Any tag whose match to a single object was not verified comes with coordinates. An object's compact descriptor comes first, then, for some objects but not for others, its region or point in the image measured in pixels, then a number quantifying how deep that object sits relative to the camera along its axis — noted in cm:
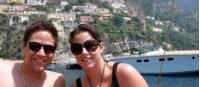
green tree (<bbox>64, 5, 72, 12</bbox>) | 4179
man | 125
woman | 121
